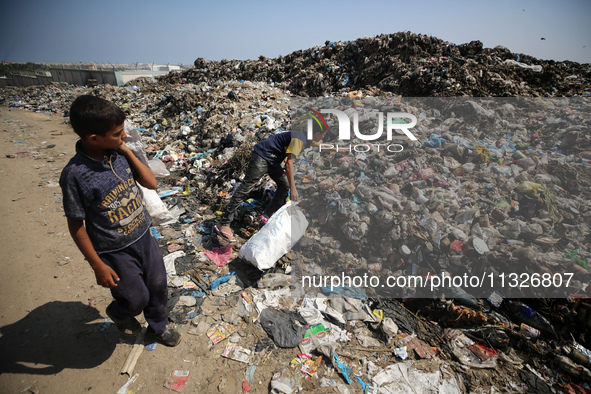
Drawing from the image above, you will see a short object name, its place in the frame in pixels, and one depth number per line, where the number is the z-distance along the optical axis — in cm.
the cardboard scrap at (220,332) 208
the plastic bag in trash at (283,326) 208
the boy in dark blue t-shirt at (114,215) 131
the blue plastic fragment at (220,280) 254
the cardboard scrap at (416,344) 206
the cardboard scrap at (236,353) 195
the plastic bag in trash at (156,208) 330
